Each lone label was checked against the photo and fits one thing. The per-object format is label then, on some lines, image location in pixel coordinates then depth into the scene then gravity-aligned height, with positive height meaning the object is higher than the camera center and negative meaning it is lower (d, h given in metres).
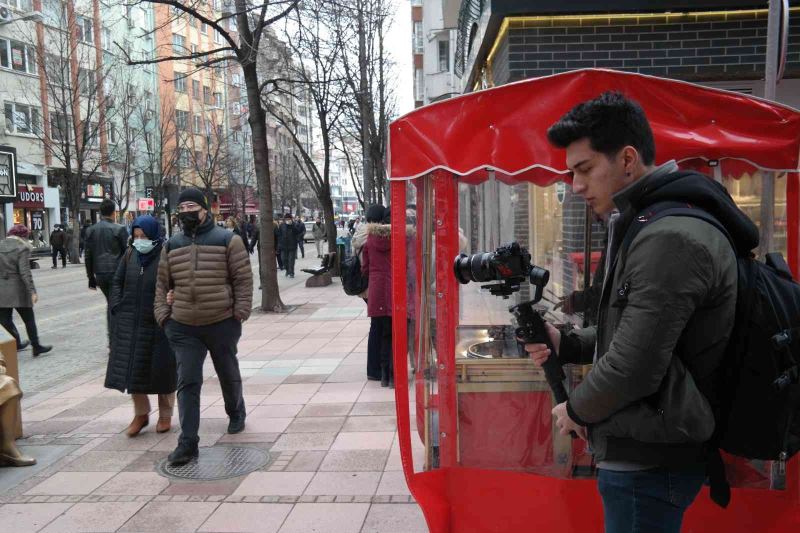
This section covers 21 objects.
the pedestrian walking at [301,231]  25.72 -1.05
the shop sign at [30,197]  33.12 +0.62
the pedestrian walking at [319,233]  28.85 -1.33
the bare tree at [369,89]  18.00 +3.70
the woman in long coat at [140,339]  5.31 -1.03
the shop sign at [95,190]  39.47 +1.04
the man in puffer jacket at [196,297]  4.87 -0.66
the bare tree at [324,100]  17.98 +2.93
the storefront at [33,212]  33.38 -0.13
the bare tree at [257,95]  11.56 +2.01
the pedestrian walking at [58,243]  26.00 -1.31
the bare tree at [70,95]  27.33 +4.88
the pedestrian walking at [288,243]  19.97 -1.19
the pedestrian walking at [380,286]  6.75 -0.83
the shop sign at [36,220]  35.06 -0.55
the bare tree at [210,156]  37.25 +2.94
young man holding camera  1.73 -0.33
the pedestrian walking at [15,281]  8.84 -0.92
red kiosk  3.17 -0.30
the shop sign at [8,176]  14.48 +0.74
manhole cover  4.69 -1.84
